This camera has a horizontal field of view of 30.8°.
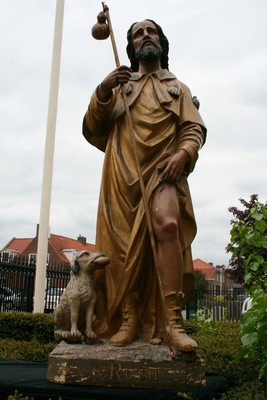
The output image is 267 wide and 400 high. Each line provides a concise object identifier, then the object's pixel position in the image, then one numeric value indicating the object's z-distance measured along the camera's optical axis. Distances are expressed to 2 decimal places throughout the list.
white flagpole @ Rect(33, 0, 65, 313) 10.68
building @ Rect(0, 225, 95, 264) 32.94
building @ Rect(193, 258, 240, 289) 65.37
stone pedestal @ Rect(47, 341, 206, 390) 3.22
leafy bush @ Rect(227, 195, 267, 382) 3.54
